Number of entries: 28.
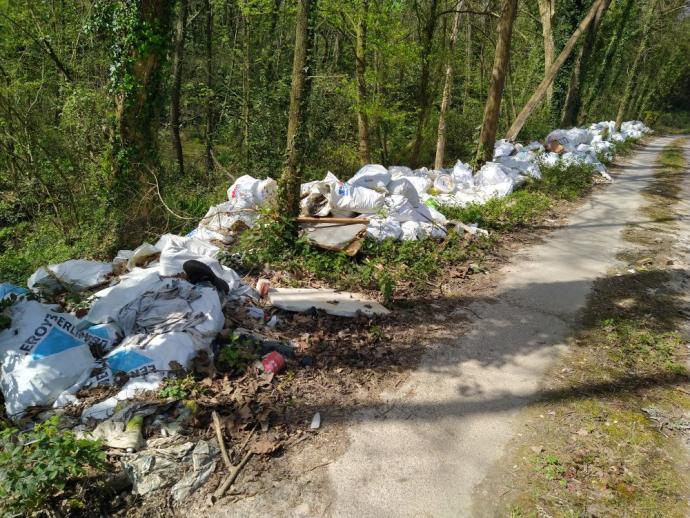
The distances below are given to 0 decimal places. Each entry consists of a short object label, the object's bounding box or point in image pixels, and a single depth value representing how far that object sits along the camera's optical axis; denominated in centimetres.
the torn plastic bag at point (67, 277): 441
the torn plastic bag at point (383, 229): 555
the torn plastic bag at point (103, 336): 334
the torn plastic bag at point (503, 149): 1030
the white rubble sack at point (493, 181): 817
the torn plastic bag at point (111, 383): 279
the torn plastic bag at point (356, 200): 583
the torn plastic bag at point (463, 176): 844
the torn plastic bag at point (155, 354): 312
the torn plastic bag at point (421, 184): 775
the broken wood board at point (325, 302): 425
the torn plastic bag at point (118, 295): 357
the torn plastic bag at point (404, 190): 635
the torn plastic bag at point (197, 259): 425
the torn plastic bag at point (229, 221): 566
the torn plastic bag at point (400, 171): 810
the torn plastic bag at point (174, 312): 350
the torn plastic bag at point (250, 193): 583
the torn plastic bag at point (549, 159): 1025
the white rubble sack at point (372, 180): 646
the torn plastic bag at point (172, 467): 240
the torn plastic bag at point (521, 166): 927
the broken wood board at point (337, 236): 518
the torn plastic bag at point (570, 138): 1267
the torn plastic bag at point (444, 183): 805
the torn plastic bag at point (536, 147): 1142
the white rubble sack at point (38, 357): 287
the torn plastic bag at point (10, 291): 354
